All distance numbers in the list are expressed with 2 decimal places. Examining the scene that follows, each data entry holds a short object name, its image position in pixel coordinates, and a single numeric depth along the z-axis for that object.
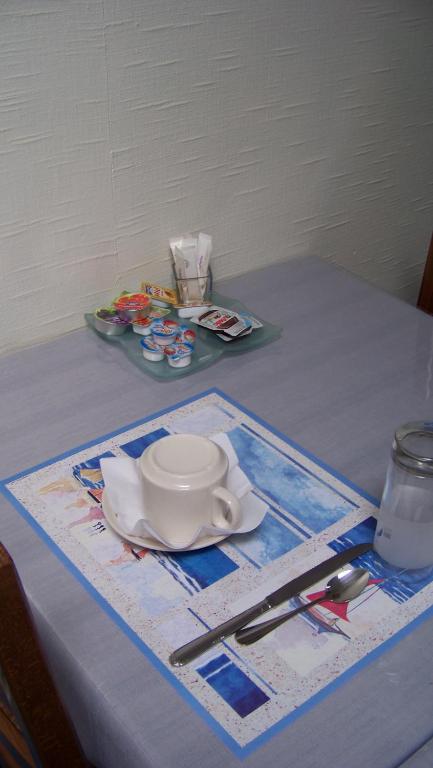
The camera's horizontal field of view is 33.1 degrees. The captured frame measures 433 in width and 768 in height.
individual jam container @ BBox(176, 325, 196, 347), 1.08
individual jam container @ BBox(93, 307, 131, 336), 1.12
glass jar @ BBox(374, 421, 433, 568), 0.72
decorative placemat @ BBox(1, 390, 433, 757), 0.65
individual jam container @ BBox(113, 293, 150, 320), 1.12
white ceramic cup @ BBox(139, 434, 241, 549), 0.74
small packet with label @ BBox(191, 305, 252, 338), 1.11
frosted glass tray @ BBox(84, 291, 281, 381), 1.06
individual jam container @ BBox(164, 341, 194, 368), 1.05
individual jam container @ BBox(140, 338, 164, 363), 1.06
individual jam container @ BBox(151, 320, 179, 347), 1.07
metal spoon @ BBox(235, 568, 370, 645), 0.69
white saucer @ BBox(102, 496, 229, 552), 0.76
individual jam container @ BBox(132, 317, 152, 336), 1.12
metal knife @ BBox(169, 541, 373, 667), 0.67
